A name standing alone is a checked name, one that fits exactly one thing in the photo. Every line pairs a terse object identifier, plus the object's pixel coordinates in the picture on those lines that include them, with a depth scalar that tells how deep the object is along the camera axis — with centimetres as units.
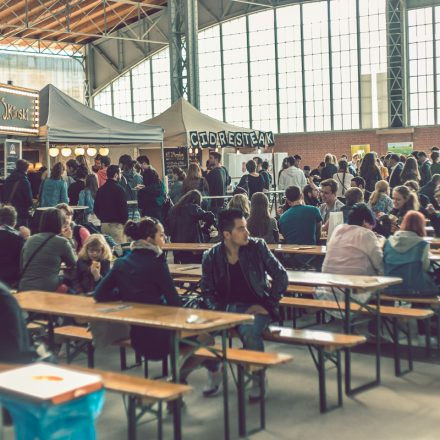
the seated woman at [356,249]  672
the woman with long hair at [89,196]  1226
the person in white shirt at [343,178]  1200
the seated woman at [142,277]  545
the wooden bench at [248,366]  495
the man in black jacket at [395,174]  1255
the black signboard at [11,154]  1314
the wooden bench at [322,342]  529
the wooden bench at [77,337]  616
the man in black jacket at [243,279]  563
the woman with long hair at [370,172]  1212
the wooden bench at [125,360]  564
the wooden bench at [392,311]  616
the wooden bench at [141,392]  434
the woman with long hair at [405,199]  857
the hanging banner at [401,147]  2388
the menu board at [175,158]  1684
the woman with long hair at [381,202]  963
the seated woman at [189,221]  988
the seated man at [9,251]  747
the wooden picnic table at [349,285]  571
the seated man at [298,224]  885
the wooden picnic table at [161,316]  465
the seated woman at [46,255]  688
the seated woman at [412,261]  674
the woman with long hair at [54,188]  1177
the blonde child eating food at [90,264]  715
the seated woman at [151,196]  1193
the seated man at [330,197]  940
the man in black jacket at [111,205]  1088
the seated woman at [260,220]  855
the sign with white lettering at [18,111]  1314
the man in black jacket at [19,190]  1168
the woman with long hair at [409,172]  1157
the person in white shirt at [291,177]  1411
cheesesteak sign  1653
